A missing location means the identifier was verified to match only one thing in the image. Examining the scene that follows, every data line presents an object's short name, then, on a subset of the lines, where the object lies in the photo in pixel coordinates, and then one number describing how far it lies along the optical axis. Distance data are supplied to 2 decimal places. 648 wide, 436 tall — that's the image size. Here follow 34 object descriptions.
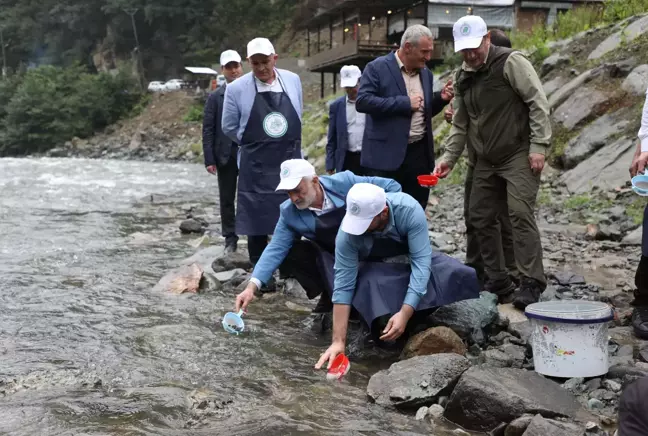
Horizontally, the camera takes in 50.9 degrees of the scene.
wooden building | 32.75
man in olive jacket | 4.27
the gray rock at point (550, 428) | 2.68
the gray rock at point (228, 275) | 5.96
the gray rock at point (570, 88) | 10.66
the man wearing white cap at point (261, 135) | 5.32
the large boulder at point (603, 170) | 8.35
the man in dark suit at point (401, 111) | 4.78
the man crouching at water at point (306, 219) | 3.82
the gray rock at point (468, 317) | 4.09
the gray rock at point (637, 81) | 9.51
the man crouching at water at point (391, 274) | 3.66
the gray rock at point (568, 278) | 5.13
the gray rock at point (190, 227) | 9.31
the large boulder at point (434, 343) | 3.81
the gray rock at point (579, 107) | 9.97
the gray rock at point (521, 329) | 3.96
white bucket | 3.21
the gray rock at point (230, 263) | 6.33
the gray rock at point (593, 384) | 3.26
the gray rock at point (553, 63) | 11.97
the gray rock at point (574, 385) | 3.26
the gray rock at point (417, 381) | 3.29
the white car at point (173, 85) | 49.08
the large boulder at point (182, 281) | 5.68
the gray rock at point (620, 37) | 11.12
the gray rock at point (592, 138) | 9.28
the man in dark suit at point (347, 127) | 6.13
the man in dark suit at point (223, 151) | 6.48
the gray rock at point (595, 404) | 3.09
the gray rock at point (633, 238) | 6.33
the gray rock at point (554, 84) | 11.27
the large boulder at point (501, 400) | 2.97
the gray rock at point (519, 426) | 2.83
